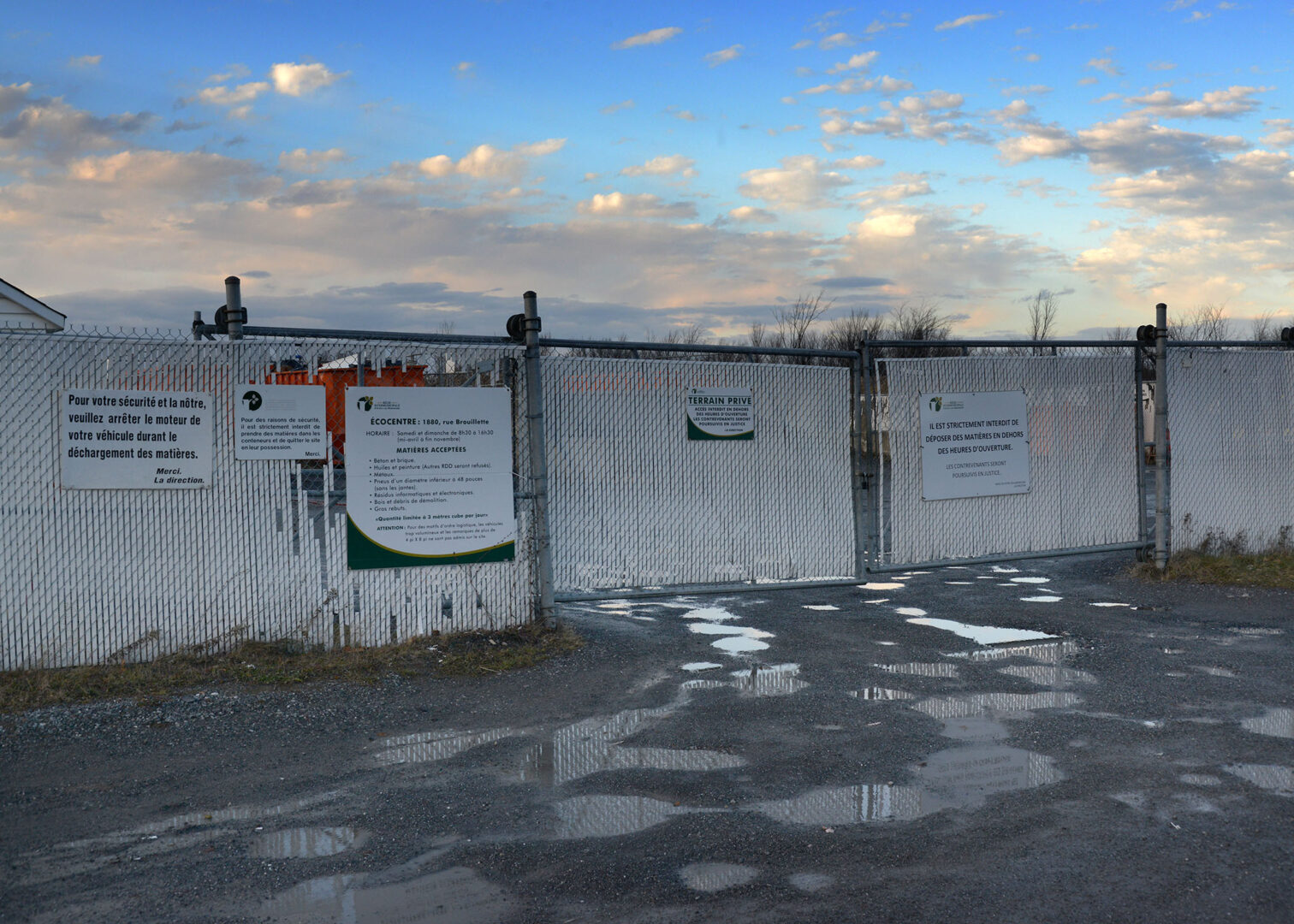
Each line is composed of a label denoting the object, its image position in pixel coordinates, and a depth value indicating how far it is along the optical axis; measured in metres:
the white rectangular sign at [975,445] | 10.09
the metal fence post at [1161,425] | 11.10
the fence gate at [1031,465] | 9.95
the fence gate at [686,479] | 8.46
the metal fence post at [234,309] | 7.33
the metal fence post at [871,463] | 9.56
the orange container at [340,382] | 7.74
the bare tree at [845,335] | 32.25
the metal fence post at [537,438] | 8.22
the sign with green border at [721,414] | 8.91
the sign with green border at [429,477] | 7.76
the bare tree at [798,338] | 30.64
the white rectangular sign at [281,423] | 7.38
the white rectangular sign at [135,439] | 7.02
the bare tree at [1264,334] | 29.59
